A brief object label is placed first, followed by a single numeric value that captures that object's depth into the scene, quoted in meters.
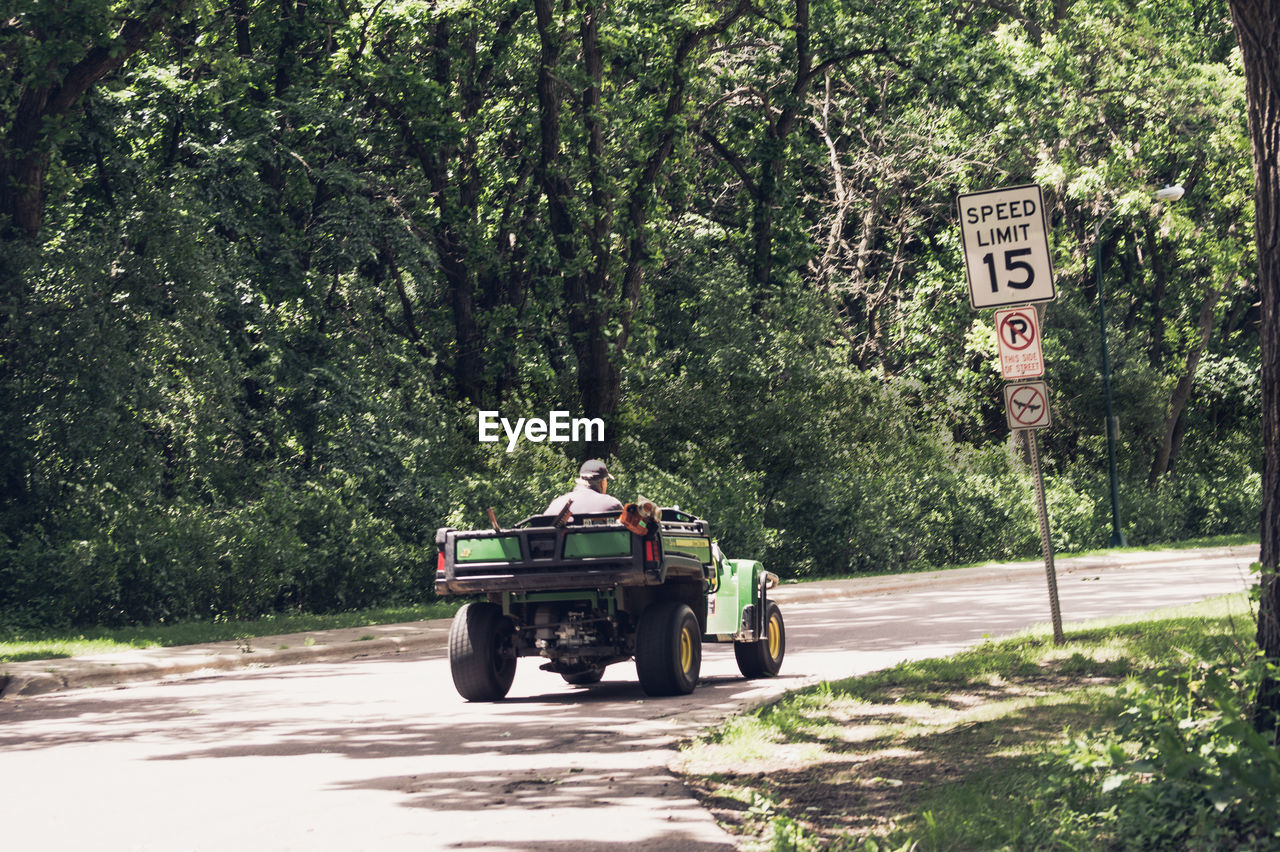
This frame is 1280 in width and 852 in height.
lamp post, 36.95
